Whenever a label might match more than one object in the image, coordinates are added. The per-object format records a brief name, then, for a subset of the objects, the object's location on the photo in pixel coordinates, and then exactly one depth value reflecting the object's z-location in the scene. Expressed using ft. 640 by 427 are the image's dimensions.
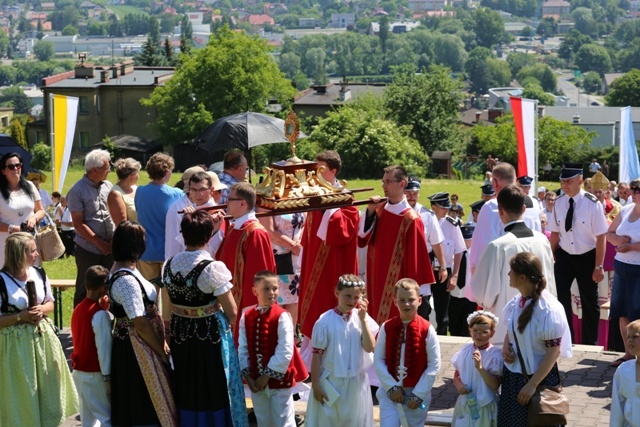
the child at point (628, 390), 21.95
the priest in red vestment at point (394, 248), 28.53
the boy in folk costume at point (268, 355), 23.63
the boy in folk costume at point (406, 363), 23.65
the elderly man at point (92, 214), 30.66
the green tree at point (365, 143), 190.70
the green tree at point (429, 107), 252.01
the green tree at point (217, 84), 246.27
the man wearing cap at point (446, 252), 36.01
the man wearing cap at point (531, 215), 29.32
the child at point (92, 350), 23.66
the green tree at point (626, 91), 443.73
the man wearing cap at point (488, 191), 37.78
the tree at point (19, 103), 600.23
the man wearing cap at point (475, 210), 38.47
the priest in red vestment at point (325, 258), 28.04
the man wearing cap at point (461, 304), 37.63
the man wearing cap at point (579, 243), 33.04
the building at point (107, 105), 268.62
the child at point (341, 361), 24.02
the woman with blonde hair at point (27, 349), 23.70
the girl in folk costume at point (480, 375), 23.15
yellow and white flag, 48.65
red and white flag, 46.85
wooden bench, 34.50
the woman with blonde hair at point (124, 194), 30.30
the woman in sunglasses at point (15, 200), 29.89
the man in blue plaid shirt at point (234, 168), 30.81
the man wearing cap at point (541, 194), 56.85
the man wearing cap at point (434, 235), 30.89
